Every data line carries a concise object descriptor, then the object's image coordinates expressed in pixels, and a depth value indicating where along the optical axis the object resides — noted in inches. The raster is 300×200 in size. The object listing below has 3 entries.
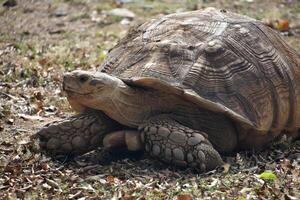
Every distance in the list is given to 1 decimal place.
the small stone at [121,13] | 710.6
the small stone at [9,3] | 744.7
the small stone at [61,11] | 721.8
